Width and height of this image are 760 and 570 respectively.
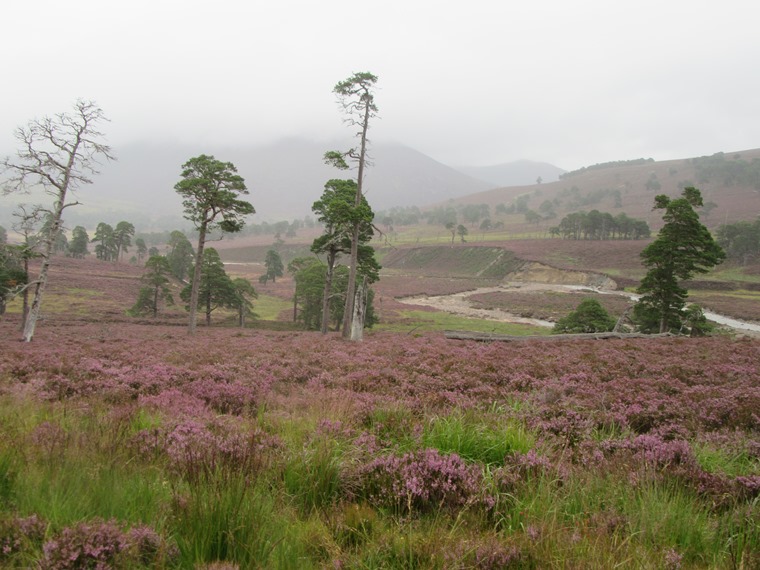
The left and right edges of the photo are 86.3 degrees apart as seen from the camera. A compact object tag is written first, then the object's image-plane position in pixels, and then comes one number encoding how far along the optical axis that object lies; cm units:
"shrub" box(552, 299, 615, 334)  3319
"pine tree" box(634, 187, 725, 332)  2892
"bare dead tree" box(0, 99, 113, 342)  2219
